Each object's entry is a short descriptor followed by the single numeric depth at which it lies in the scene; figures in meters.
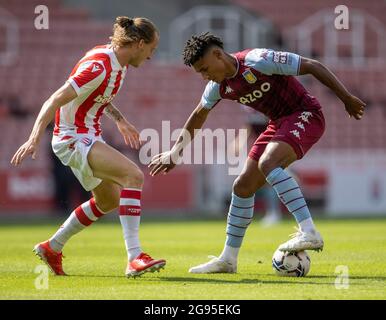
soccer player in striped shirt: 13.43
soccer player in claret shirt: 13.55
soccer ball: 13.72
